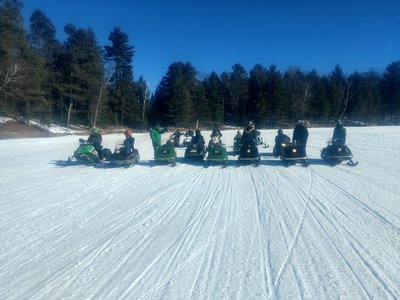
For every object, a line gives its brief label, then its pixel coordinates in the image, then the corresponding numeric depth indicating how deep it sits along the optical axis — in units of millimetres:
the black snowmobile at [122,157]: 13180
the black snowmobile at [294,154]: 13148
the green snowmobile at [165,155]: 13719
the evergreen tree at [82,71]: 41156
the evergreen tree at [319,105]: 66562
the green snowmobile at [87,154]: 13664
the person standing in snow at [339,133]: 14150
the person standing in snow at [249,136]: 13497
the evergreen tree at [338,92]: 69188
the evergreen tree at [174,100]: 55156
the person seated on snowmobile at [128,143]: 13305
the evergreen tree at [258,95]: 62469
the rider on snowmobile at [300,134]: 13805
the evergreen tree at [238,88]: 69938
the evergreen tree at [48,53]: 40312
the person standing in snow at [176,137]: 22812
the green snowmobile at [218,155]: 13461
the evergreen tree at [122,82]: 54094
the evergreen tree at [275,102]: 62500
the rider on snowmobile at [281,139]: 15758
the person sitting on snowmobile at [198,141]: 14508
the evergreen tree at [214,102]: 64825
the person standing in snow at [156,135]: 15203
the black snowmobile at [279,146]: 15462
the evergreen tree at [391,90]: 69188
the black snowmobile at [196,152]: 14398
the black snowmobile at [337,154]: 13116
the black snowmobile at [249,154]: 13227
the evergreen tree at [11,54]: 31125
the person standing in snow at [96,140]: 14062
